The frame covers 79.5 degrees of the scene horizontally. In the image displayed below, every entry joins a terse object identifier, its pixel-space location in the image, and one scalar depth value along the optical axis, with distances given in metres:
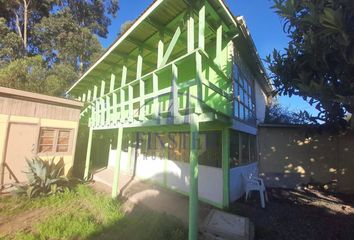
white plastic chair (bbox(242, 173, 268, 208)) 7.13
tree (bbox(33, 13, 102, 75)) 21.78
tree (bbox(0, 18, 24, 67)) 18.98
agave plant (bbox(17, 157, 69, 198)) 7.45
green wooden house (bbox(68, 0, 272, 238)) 5.17
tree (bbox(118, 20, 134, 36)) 27.34
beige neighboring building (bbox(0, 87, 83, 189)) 8.17
